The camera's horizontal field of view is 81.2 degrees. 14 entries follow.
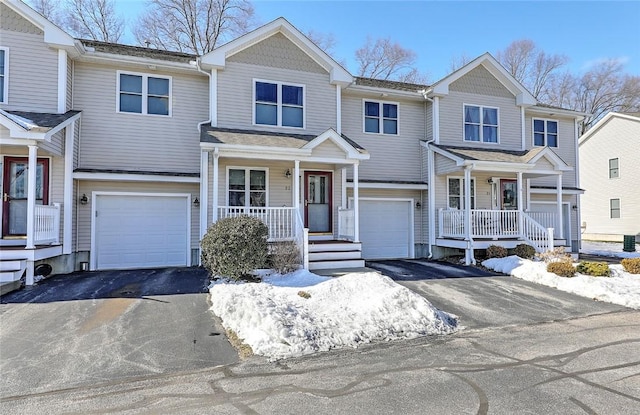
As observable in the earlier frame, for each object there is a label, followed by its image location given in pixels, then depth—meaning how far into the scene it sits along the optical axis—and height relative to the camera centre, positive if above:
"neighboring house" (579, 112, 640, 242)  22.11 +2.52
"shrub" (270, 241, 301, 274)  9.46 -1.01
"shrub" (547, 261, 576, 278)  9.80 -1.35
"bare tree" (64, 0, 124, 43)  21.55 +11.69
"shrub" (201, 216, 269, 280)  8.30 -0.66
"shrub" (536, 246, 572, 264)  11.12 -1.16
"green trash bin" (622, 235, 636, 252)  17.56 -1.20
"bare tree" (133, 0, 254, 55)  22.80 +12.05
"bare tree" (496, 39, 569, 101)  33.12 +13.72
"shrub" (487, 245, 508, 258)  12.42 -1.13
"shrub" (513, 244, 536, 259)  12.48 -1.11
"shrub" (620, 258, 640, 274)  10.50 -1.35
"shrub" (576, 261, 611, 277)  9.95 -1.38
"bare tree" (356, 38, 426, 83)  28.39 +12.08
